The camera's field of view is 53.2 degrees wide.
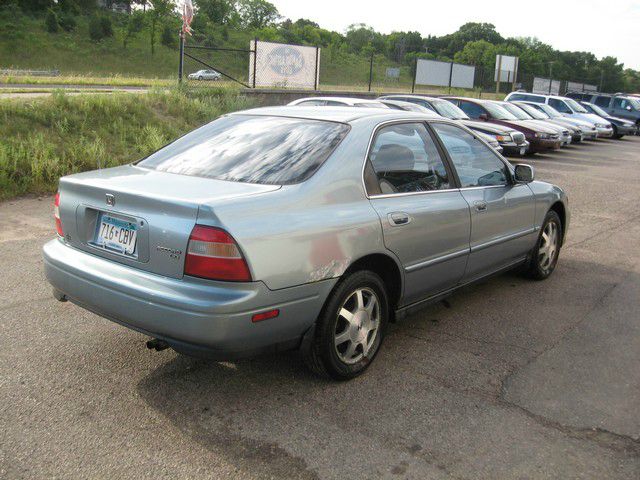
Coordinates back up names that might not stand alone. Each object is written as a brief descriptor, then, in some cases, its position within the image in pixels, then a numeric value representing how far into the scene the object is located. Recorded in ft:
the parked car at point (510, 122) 57.62
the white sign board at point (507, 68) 125.70
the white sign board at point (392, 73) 119.65
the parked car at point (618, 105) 102.99
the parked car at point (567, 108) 83.35
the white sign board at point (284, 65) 69.51
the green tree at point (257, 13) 344.28
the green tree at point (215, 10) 298.76
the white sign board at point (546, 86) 154.92
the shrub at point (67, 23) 216.13
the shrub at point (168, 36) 214.48
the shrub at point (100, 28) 213.87
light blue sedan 10.18
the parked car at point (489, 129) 50.97
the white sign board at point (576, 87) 177.47
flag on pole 53.78
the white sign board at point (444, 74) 102.42
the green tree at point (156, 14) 185.41
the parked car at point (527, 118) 61.66
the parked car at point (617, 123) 93.86
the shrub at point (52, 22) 211.20
